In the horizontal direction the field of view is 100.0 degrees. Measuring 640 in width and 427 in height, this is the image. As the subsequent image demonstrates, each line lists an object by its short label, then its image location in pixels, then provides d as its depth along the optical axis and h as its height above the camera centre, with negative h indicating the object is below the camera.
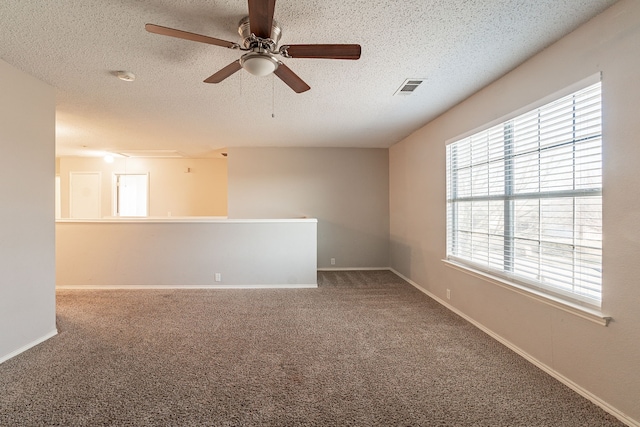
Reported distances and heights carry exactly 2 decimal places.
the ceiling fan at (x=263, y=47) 1.49 +1.00
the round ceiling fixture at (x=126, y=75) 2.39 +1.23
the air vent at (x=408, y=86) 2.57 +1.25
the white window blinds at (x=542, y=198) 1.77 +0.11
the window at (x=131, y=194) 6.75 +0.45
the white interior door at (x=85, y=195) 6.65 +0.42
